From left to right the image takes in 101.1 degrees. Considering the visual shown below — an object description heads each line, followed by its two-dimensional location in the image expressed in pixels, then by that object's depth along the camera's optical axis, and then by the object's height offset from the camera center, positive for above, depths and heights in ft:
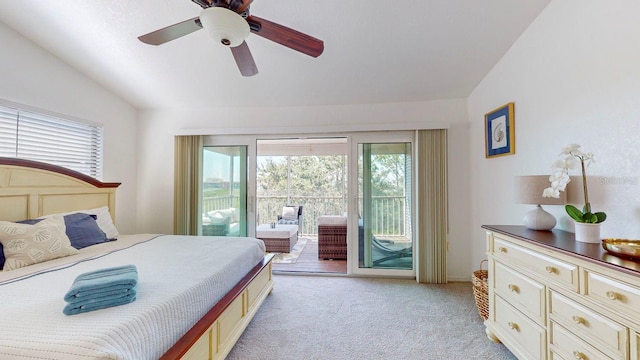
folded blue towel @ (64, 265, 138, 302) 3.88 -1.53
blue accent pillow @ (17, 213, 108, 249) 7.64 -1.36
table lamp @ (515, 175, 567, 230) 5.85 -0.34
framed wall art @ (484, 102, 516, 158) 8.14 +1.75
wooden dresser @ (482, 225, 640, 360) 3.68 -1.98
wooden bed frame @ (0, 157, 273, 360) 5.11 -0.76
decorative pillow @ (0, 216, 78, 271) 6.07 -1.40
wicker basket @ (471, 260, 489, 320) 7.51 -3.22
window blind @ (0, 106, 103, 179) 7.78 +1.53
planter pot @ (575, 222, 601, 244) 4.87 -0.92
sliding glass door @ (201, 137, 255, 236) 12.17 -0.14
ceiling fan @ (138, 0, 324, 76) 4.48 +3.00
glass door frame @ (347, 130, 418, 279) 11.14 -0.45
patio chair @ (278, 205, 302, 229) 19.45 -2.29
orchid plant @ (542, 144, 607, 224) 5.00 +0.14
